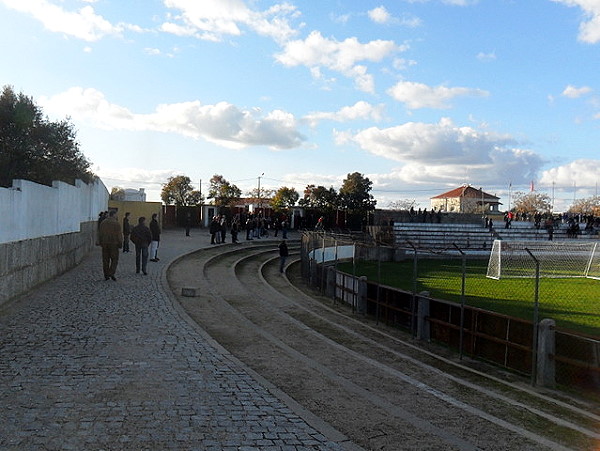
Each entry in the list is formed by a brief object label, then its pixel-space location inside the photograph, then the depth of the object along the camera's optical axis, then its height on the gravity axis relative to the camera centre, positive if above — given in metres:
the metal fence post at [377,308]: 14.71 -2.37
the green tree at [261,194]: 96.46 +3.46
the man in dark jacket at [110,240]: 14.84 -0.81
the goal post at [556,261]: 26.89 -1.88
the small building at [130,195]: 51.31 +1.32
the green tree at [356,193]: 72.50 +3.07
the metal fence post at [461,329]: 10.94 -2.09
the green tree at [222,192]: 77.64 +2.94
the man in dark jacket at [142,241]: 16.80 -0.91
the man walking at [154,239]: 19.42 -1.00
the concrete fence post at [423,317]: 12.40 -2.15
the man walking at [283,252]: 25.09 -1.65
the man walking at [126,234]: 22.92 -1.00
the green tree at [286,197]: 81.56 +2.62
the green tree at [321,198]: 70.81 +2.23
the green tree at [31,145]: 26.28 +2.99
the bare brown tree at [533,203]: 108.88 +3.70
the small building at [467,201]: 107.44 +4.08
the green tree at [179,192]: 84.38 +2.96
